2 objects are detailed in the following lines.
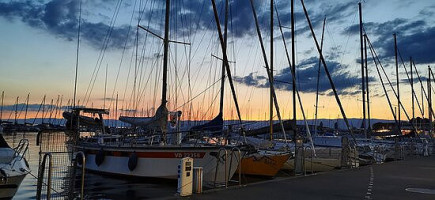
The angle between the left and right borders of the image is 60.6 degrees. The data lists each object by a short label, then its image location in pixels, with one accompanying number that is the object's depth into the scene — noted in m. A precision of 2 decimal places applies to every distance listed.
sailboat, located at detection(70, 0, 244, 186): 15.05
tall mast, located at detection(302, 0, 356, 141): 21.72
